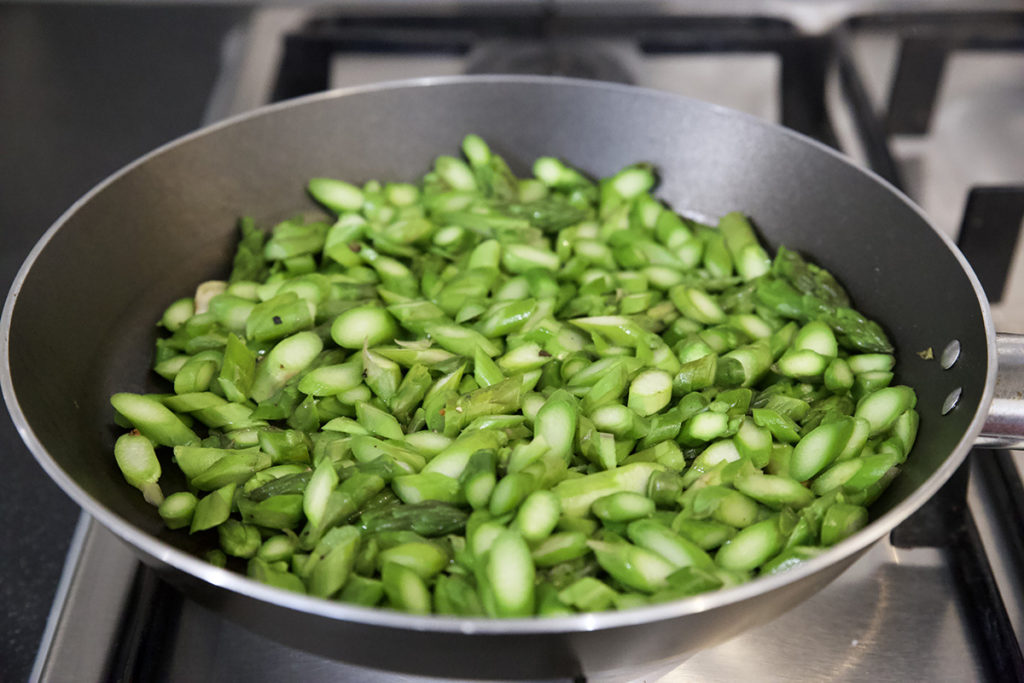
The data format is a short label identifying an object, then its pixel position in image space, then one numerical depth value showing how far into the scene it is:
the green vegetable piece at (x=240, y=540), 0.62
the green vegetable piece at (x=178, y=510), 0.63
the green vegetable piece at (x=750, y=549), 0.57
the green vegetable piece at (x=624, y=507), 0.60
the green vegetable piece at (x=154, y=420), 0.68
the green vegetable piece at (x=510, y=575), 0.52
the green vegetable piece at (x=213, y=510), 0.63
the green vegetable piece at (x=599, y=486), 0.61
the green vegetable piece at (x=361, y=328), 0.77
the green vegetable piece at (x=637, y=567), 0.55
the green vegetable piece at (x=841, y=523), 0.59
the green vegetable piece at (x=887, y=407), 0.70
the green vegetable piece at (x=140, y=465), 0.66
